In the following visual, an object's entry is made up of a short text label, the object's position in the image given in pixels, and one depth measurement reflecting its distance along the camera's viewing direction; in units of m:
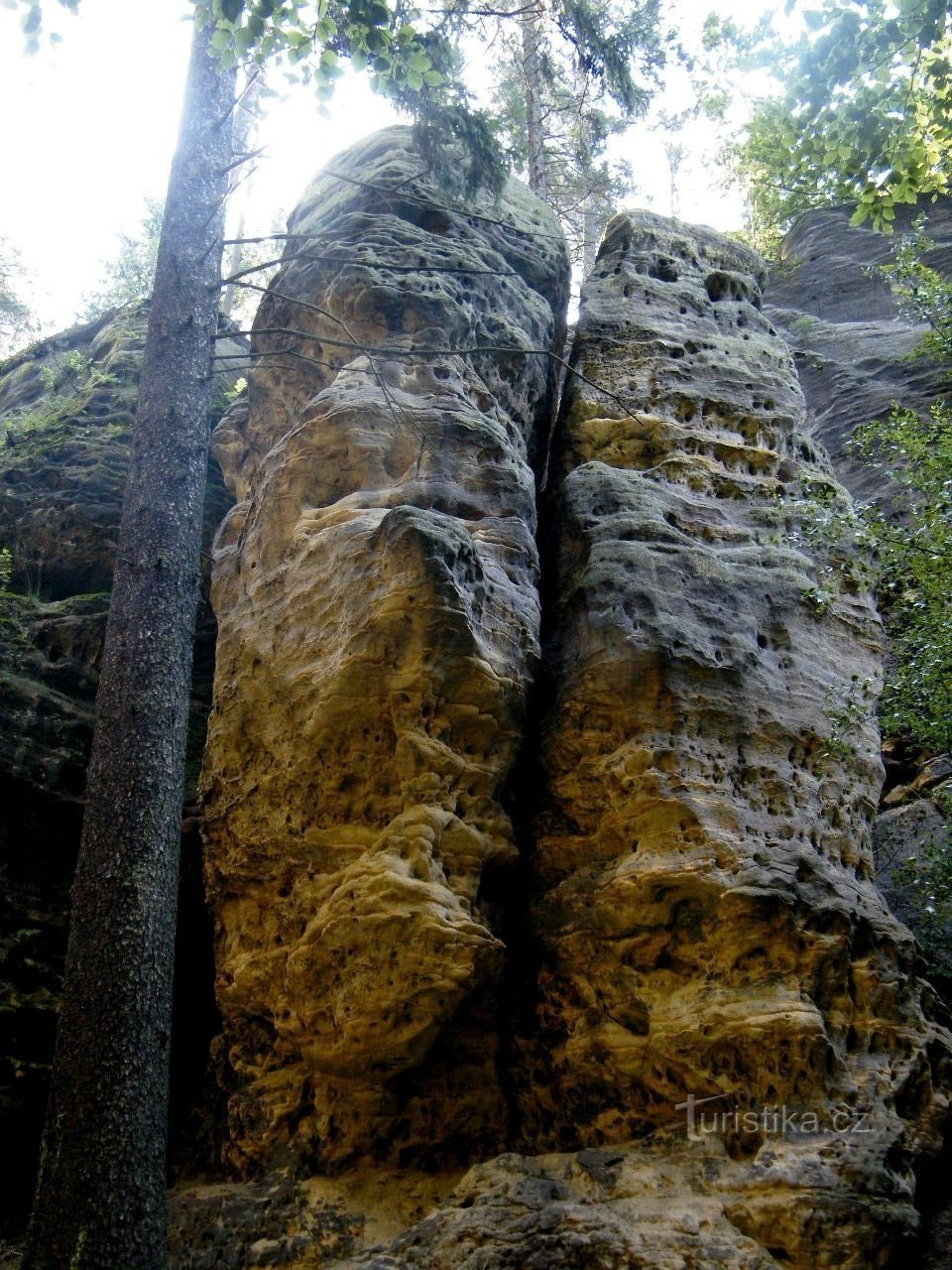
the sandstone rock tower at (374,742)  5.85
